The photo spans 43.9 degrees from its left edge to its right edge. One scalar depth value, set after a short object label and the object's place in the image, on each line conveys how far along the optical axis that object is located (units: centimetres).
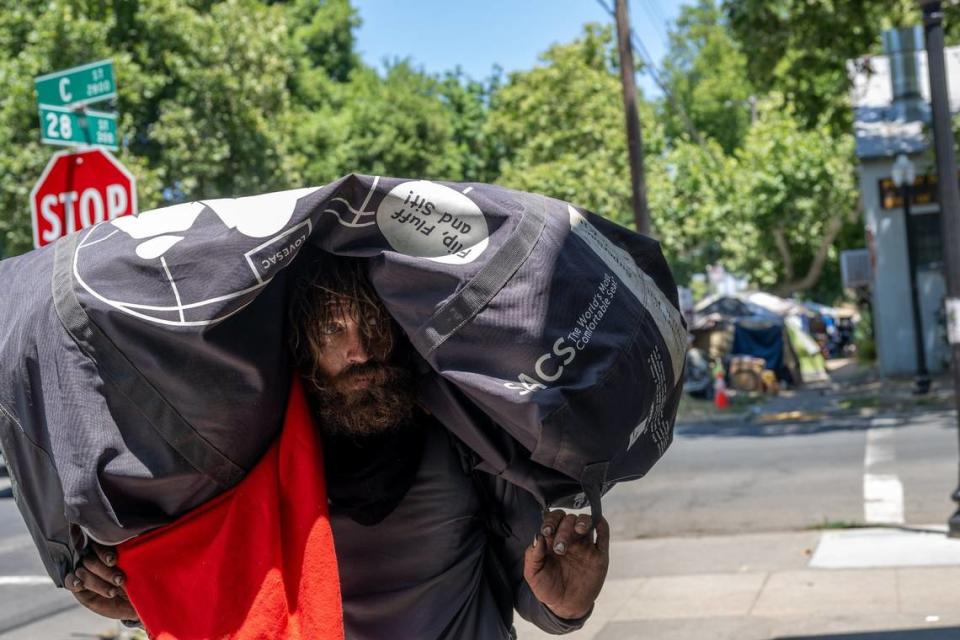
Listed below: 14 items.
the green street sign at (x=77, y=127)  779
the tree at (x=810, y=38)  1530
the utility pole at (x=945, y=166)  920
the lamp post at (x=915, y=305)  2002
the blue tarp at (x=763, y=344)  2959
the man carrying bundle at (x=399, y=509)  234
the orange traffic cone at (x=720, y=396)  2290
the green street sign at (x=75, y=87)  794
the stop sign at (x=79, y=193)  733
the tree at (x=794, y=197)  3578
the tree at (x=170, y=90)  2136
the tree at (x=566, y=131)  3841
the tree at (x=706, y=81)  6353
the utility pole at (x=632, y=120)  1997
